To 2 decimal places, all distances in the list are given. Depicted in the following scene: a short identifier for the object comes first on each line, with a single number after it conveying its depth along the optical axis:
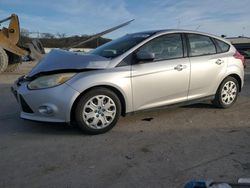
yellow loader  8.57
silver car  3.07
